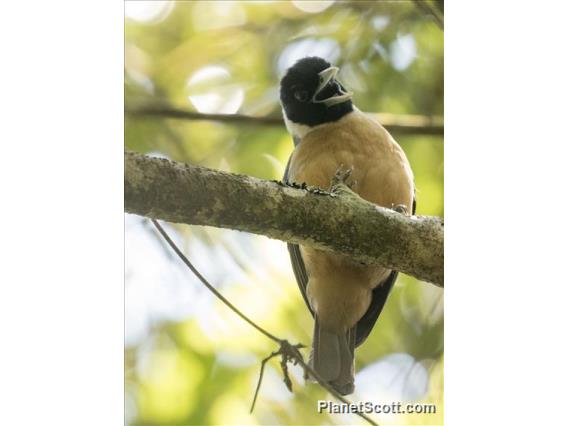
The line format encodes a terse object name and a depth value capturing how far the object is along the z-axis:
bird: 6.60
